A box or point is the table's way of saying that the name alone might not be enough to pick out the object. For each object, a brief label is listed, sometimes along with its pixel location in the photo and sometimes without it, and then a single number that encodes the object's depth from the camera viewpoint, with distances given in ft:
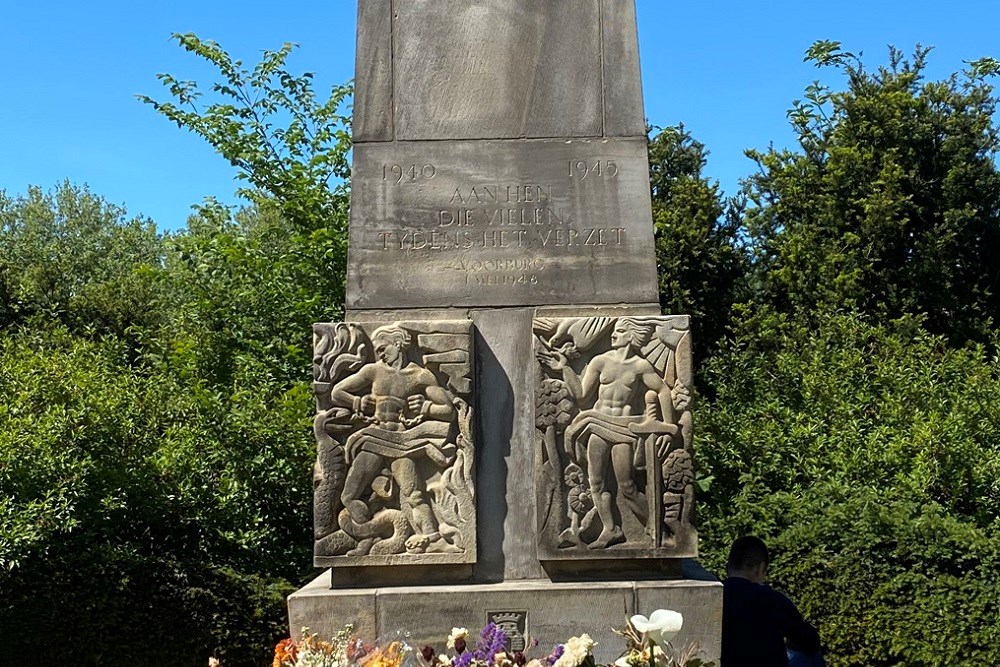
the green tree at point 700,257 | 66.74
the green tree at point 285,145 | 44.75
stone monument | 20.17
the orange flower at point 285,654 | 16.42
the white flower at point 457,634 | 16.31
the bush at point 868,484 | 31.53
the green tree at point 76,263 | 74.02
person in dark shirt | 20.04
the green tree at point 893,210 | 65.05
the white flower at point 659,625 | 14.10
